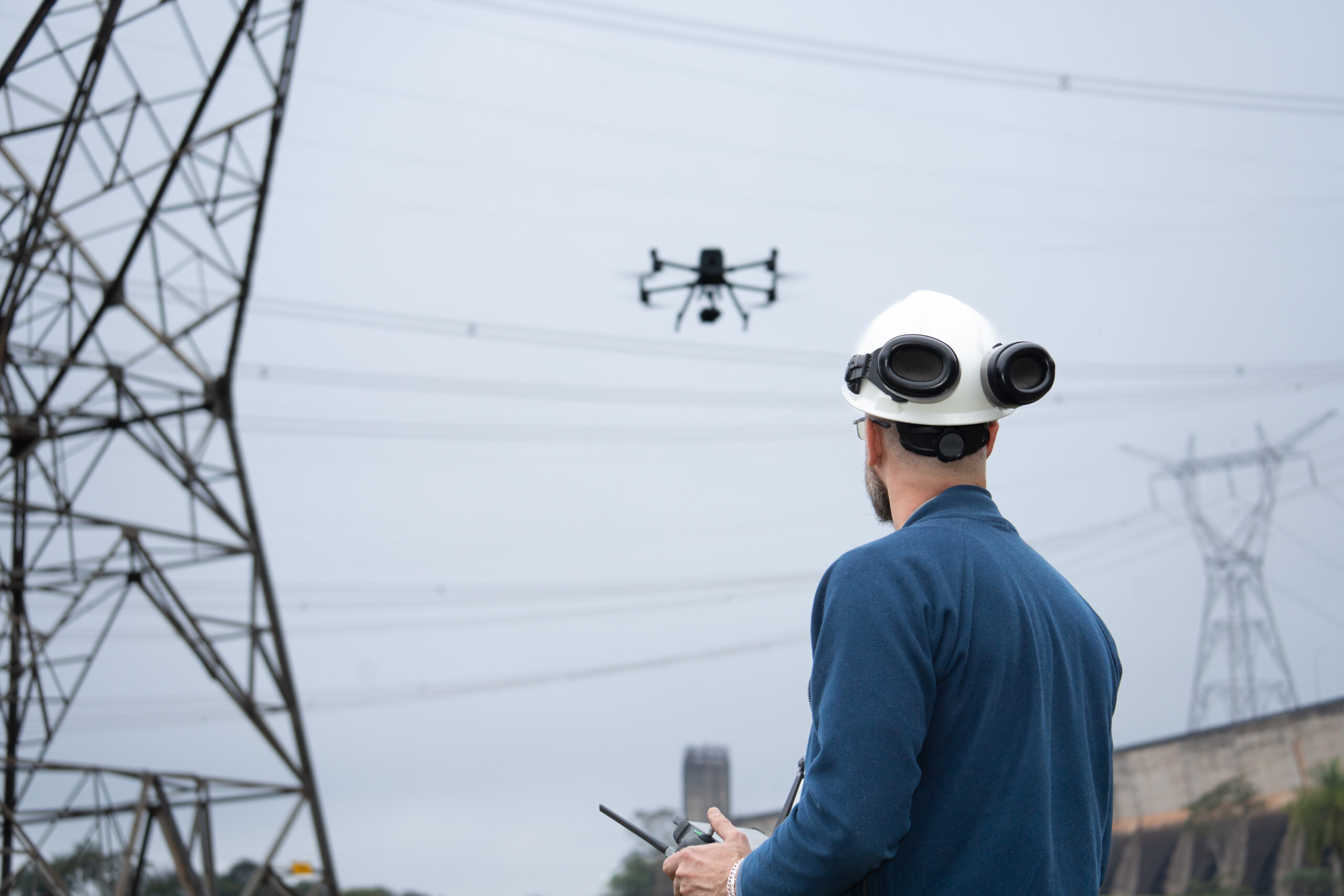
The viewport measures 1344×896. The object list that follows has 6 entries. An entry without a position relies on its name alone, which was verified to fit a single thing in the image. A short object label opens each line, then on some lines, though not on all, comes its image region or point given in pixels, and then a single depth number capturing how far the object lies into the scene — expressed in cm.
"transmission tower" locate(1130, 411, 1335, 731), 6053
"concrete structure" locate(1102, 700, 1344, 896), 5125
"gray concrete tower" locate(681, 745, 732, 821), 7169
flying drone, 2094
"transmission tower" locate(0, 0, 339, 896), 1360
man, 221
